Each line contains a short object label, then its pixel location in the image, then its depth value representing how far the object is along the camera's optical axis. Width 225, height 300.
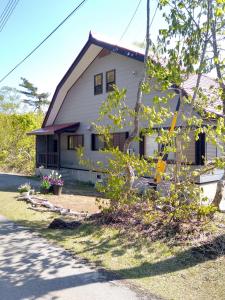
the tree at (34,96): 37.73
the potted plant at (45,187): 9.92
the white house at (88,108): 10.80
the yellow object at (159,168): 4.93
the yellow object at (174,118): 5.41
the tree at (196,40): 4.80
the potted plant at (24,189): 9.75
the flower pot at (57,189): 9.92
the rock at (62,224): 5.83
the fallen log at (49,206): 6.94
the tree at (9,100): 23.97
